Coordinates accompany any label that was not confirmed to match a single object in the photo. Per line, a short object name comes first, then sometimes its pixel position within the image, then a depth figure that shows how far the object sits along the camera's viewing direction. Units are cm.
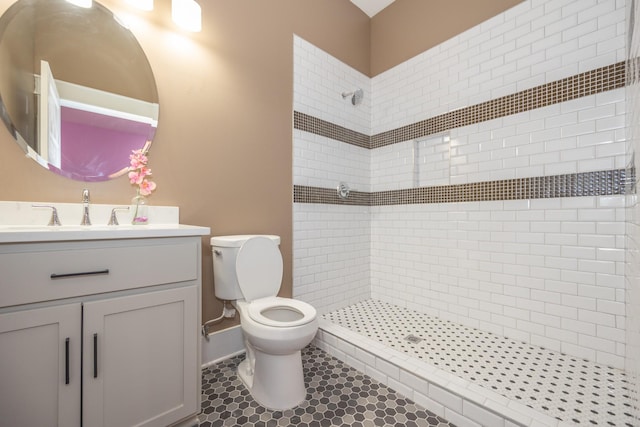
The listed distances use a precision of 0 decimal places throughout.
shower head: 262
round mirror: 128
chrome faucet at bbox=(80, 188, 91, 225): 135
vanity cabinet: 91
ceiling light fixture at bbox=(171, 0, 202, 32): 161
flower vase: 149
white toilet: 140
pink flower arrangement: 149
